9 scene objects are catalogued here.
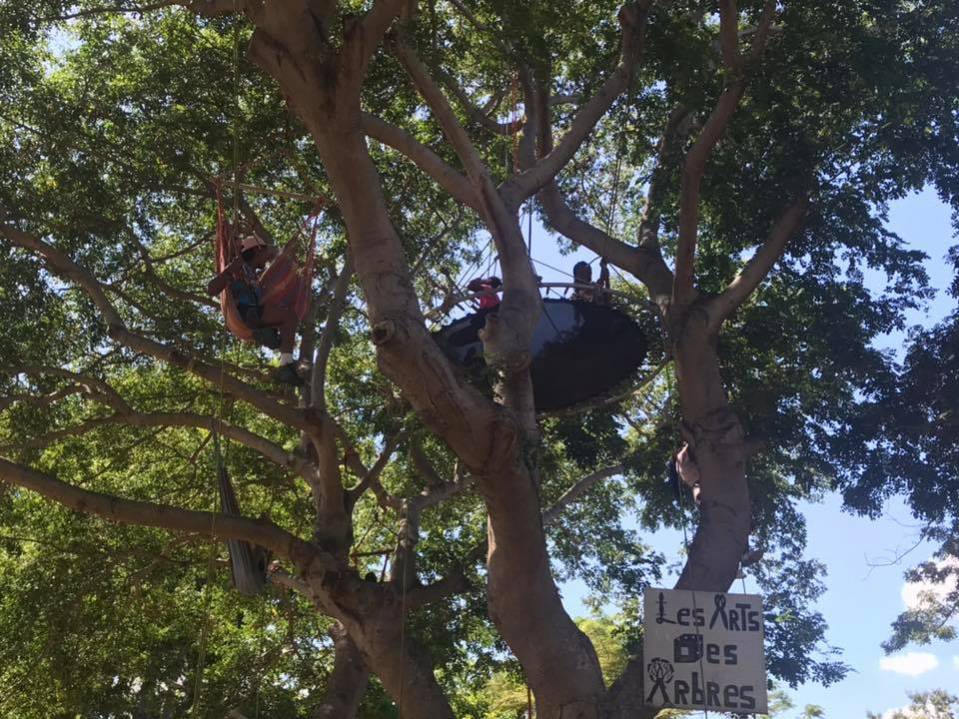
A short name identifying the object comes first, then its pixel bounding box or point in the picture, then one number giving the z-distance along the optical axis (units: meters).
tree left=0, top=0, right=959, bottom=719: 5.32
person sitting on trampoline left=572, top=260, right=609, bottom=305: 7.05
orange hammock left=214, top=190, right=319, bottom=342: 6.58
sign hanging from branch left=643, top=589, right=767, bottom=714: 5.46
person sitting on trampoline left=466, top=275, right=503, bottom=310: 7.02
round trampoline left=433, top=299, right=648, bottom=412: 6.80
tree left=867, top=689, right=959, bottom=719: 14.78
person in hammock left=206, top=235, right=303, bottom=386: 6.49
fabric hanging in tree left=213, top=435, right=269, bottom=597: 6.69
